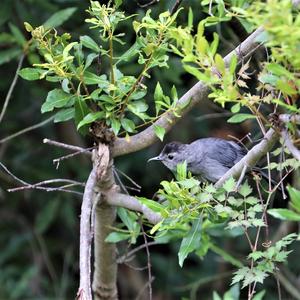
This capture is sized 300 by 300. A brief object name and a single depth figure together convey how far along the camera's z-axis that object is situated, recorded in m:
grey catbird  11.27
